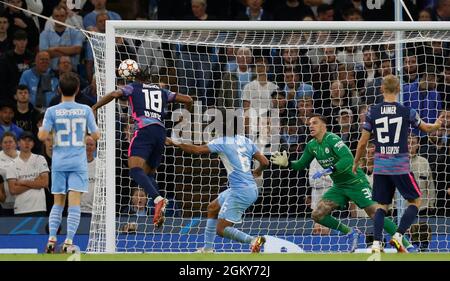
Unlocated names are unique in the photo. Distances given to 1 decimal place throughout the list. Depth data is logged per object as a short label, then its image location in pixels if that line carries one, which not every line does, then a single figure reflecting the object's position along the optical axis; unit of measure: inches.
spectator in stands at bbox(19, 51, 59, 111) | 780.0
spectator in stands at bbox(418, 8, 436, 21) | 804.0
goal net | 708.7
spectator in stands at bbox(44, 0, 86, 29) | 817.5
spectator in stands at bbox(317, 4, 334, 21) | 820.0
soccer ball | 657.6
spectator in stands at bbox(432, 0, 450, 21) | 826.2
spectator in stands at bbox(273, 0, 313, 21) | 820.6
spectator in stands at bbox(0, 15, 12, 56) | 804.6
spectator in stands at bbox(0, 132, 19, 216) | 740.8
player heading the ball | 653.9
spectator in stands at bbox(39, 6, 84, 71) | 800.9
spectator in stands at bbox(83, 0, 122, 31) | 816.3
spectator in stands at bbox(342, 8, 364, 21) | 811.4
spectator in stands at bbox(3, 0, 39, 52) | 812.0
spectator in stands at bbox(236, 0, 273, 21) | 823.7
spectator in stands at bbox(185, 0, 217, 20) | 812.6
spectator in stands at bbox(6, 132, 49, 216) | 731.4
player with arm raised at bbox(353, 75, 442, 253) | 617.0
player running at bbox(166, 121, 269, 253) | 668.1
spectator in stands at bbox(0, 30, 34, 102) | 788.6
